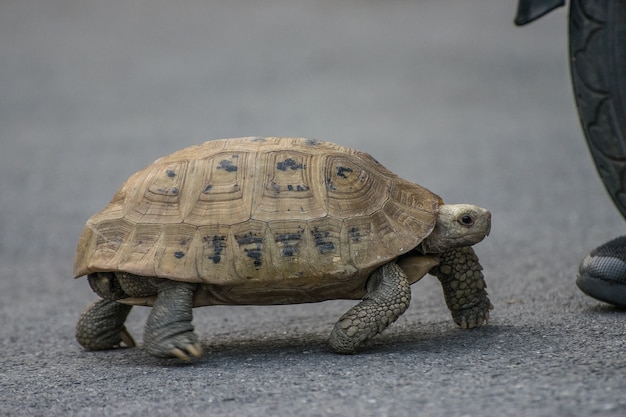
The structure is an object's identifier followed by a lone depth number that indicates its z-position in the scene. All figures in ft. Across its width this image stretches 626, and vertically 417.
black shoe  28.27
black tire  24.97
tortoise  25.63
